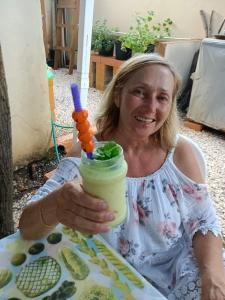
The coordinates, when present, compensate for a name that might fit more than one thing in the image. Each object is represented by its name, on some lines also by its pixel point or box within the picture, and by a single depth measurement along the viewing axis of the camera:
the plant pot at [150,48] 3.12
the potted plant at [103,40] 3.56
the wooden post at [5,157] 1.00
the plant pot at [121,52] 3.36
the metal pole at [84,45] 1.51
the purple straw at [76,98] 0.48
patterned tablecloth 0.52
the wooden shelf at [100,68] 3.51
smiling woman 0.72
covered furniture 2.52
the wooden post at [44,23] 4.19
